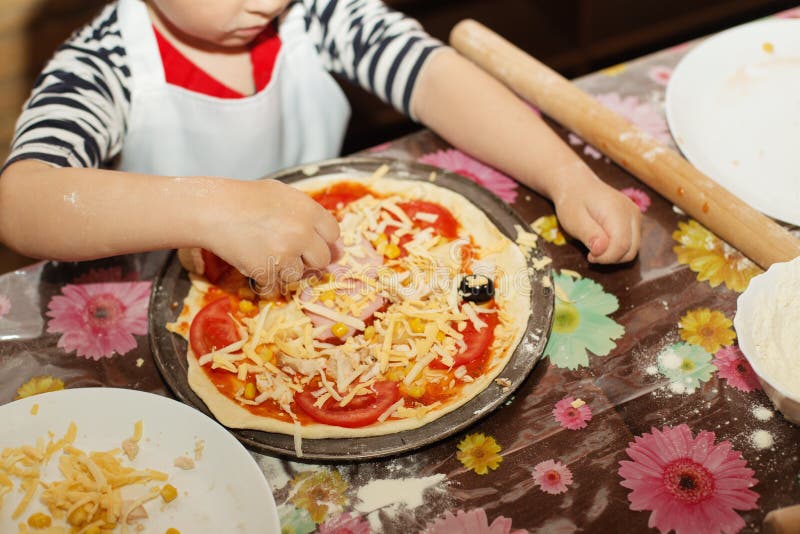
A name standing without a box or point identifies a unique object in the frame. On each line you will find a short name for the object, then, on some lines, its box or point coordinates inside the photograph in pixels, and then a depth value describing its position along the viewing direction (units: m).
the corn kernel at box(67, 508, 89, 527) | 1.03
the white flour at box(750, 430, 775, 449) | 1.14
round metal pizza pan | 1.10
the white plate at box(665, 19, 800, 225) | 1.49
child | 1.23
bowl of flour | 1.10
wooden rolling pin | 1.36
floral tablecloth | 1.09
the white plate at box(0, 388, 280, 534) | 1.03
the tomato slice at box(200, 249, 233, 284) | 1.34
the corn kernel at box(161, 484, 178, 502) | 1.07
